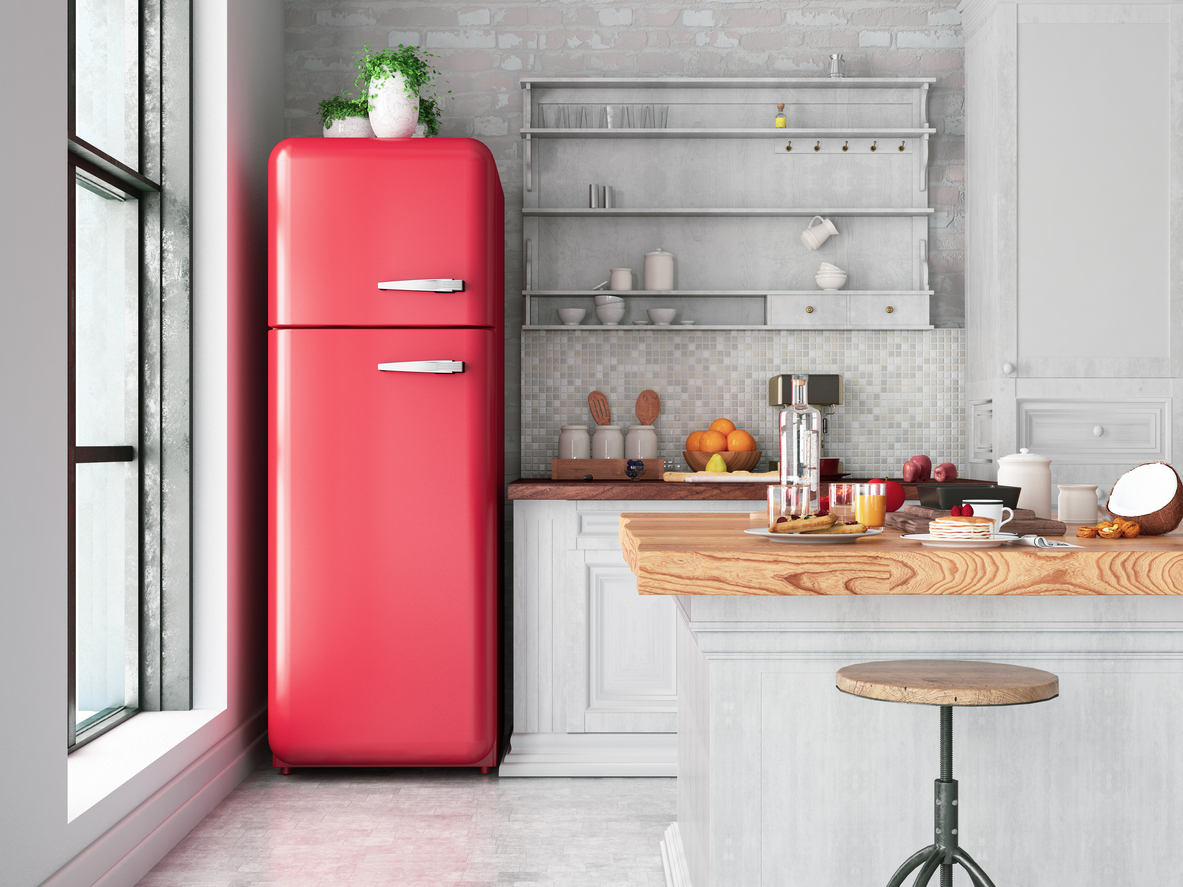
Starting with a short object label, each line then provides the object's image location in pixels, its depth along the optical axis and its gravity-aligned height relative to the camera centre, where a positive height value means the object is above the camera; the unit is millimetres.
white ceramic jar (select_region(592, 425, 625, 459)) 3668 +29
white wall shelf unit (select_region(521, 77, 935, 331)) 3791 +1033
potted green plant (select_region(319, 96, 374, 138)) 3342 +1188
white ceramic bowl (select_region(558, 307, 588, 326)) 3703 +533
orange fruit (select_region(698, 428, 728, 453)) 3664 +24
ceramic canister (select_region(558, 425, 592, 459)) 3666 +27
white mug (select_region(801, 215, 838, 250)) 3770 +872
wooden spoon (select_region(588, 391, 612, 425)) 3773 +175
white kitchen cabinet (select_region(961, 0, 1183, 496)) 3432 +797
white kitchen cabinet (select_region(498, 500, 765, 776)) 3236 -674
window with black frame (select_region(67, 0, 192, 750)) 2686 +282
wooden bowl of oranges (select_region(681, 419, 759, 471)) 3641 +8
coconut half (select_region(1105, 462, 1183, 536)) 1802 -100
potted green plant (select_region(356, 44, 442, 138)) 3191 +1226
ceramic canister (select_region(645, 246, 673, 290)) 3748 +718
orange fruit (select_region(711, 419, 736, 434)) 3713 +92
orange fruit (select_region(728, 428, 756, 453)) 3648 +24
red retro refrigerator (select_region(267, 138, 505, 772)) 3064 -33
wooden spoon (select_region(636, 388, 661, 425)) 3785 +175
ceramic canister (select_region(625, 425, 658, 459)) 3686 +29
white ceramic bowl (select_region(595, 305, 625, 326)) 3738 +544
